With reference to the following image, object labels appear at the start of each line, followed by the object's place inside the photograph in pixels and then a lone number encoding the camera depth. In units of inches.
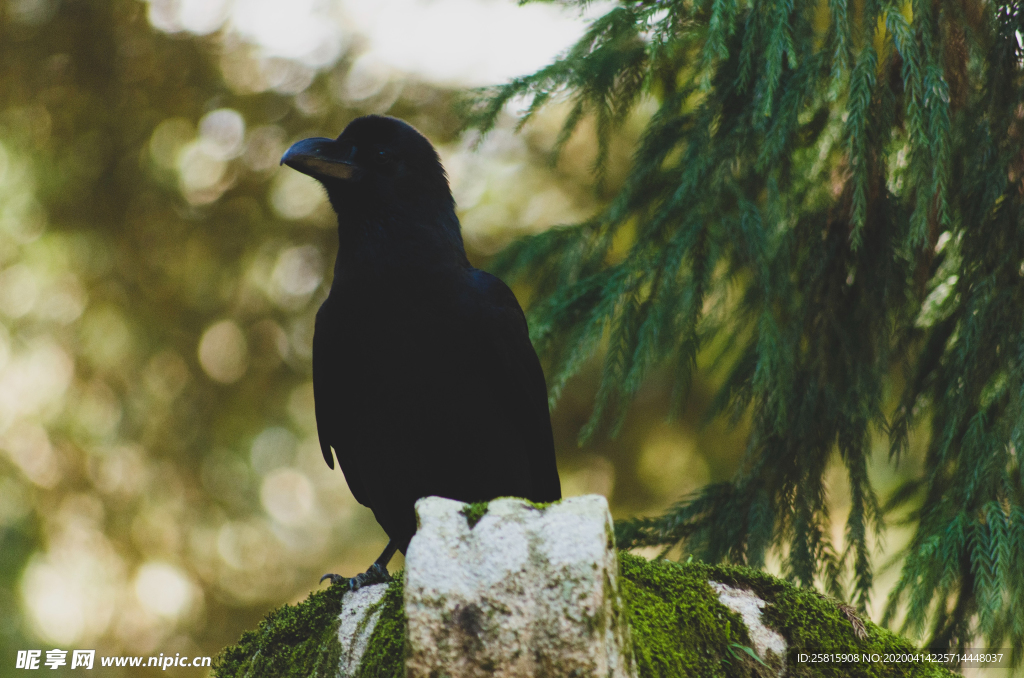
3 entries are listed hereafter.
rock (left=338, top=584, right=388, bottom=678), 428.0
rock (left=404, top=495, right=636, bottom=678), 424.5
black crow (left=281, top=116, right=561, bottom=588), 434.3
